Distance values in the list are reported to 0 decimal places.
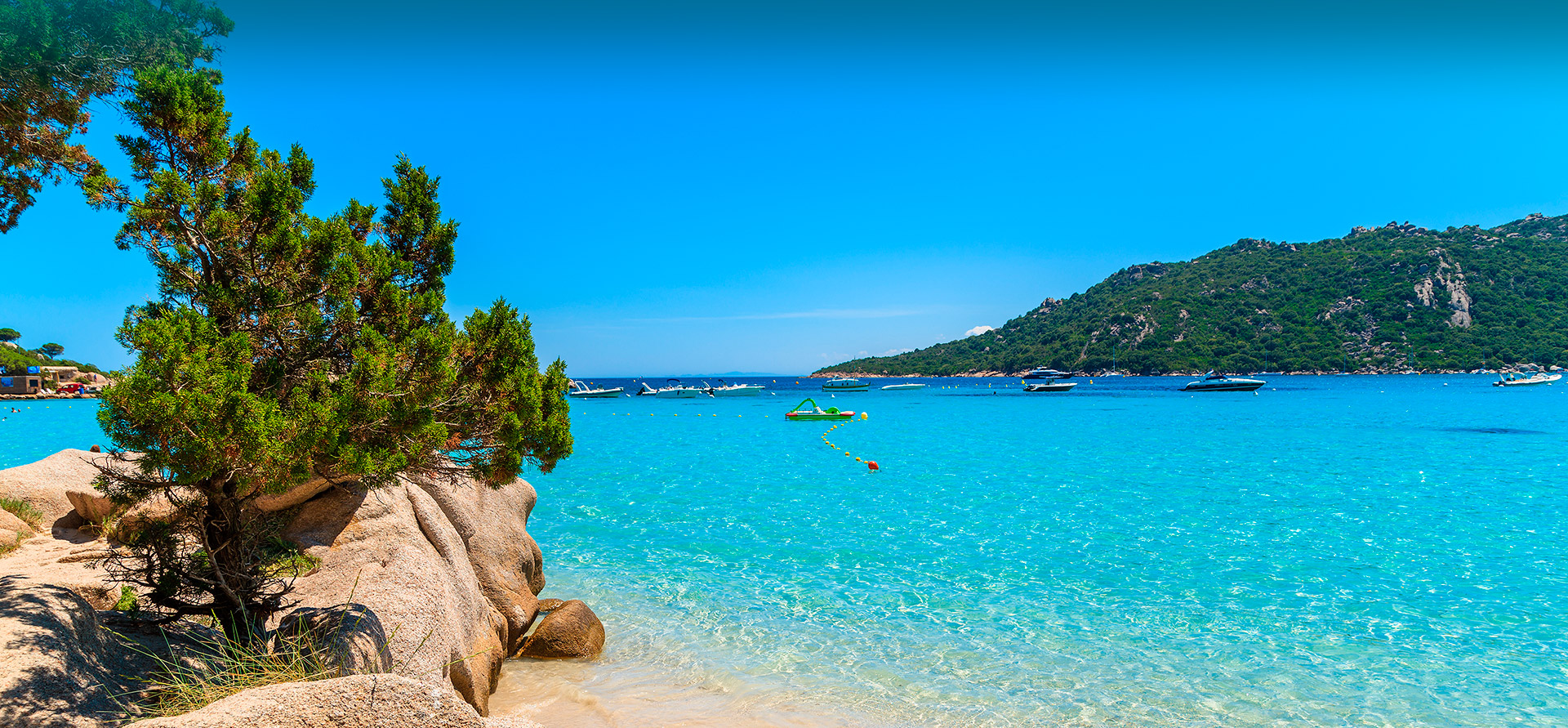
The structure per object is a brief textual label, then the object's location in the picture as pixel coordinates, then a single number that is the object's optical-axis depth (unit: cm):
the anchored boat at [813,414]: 6088
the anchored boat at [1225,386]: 9394
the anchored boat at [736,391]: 13562
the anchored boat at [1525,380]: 9980
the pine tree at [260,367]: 475
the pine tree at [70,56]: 583
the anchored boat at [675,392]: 12538
